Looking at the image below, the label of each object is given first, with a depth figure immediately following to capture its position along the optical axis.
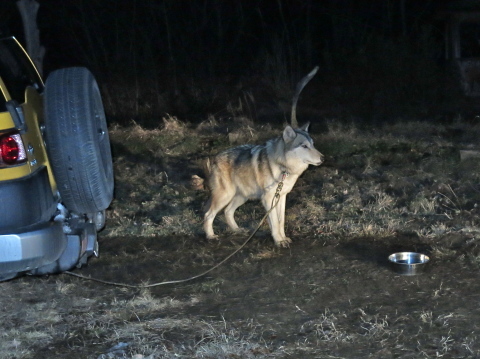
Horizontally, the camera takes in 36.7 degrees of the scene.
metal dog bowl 6.63
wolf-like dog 8.05
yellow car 4.56
